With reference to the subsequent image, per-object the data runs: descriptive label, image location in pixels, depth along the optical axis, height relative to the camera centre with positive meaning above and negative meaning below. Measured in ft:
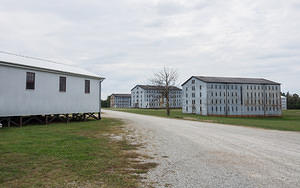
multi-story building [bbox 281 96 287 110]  338.05 -2.83
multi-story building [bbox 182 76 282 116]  177.27 +5.31
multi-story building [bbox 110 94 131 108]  389.91 +3.72
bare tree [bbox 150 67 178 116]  142.41 +16.17
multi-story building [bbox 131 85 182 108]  327.47 +7.82
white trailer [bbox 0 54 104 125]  55.67 +4.74
